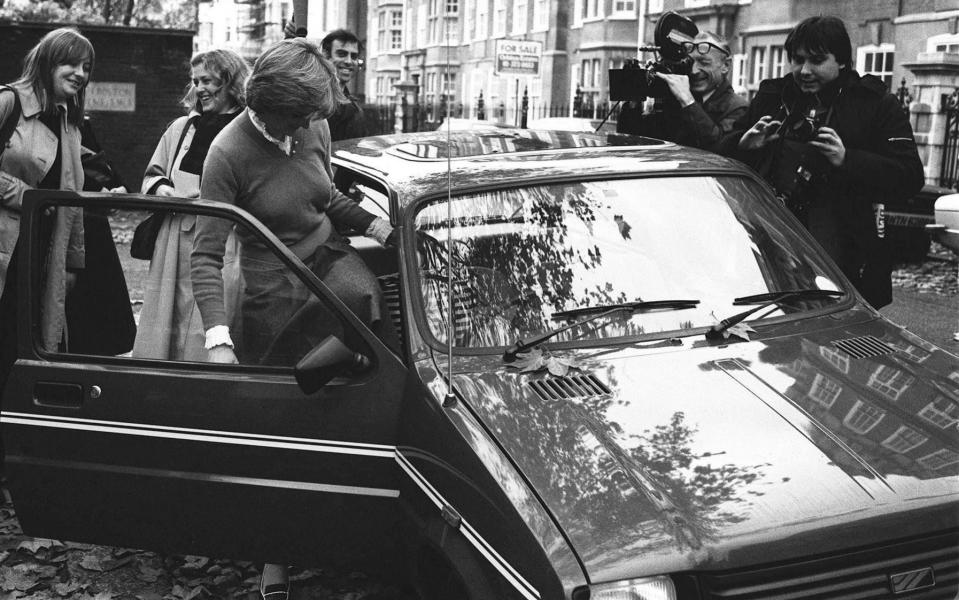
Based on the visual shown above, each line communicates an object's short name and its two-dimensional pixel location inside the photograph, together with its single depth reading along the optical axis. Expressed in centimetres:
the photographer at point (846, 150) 522
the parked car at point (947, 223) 827
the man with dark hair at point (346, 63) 761
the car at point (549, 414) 282
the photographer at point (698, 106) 624
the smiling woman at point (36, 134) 554
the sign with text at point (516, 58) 1931
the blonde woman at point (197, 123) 582
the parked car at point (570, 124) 1928
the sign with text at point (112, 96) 1795
